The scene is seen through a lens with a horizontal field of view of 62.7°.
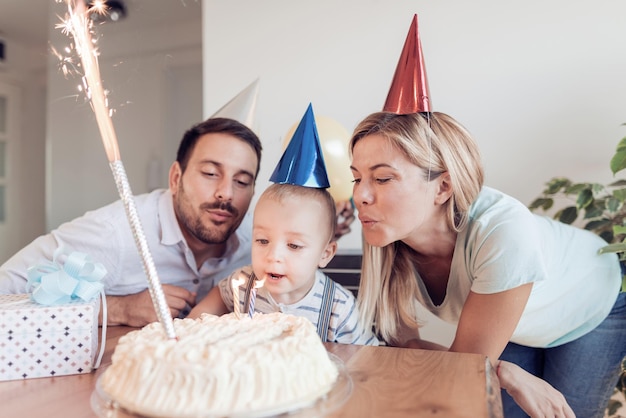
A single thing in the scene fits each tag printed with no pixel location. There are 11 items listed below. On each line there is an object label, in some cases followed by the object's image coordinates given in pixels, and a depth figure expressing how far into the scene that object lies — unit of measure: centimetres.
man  147
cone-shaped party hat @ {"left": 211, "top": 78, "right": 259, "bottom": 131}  170
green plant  164
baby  117
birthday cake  62
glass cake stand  62
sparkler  68
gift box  82
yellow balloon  161
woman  112
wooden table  66
